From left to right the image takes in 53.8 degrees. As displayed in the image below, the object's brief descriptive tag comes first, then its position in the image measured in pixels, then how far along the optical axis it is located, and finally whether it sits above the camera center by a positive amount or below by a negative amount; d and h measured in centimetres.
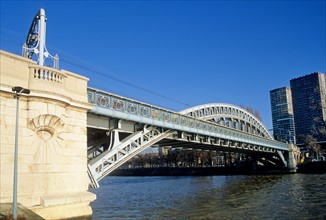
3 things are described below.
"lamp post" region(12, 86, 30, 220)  1038 +5
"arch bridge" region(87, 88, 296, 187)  1970 +238
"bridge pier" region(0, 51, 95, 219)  1266 +91
